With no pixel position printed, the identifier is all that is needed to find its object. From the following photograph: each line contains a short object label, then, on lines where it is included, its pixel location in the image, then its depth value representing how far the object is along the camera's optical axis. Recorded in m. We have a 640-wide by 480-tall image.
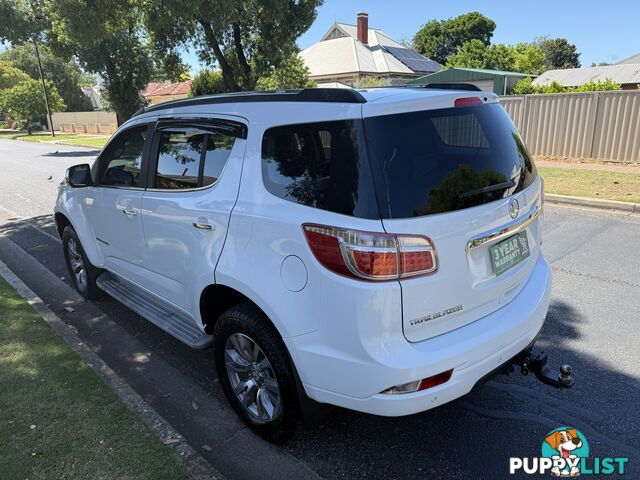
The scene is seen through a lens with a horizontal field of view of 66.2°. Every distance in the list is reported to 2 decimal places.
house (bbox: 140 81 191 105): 51.75
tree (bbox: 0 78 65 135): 49.66
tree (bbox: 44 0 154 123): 13.80
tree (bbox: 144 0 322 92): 14.48
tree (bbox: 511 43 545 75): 52.84
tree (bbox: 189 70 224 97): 28.62
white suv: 2.21
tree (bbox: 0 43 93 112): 60.03
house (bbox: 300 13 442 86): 35.62
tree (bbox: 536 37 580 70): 80.38
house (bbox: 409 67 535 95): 33.69
